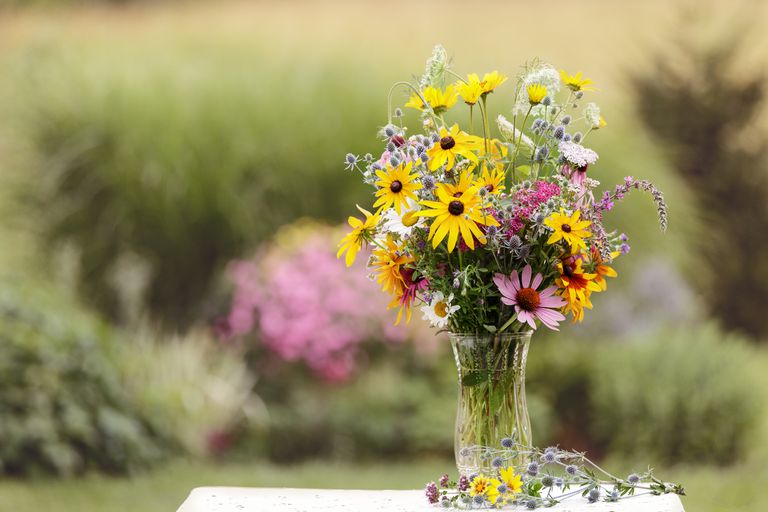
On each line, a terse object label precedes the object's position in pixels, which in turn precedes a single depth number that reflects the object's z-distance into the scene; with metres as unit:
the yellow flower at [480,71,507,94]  4.37
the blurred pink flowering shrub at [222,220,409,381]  8.86
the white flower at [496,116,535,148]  4.41
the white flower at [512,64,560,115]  4.41
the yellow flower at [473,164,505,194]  4.33
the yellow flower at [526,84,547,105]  4.39
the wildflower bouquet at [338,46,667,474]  4.32
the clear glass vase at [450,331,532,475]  4.36
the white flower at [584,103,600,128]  4.42
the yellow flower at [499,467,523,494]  4.30
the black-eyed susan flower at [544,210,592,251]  4.29
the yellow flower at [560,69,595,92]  4.41
